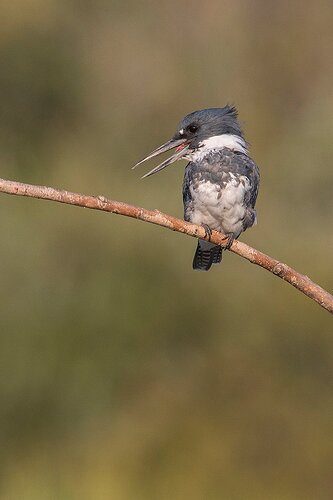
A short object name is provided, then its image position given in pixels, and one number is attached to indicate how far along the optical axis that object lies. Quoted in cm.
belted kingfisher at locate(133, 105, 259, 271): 790
